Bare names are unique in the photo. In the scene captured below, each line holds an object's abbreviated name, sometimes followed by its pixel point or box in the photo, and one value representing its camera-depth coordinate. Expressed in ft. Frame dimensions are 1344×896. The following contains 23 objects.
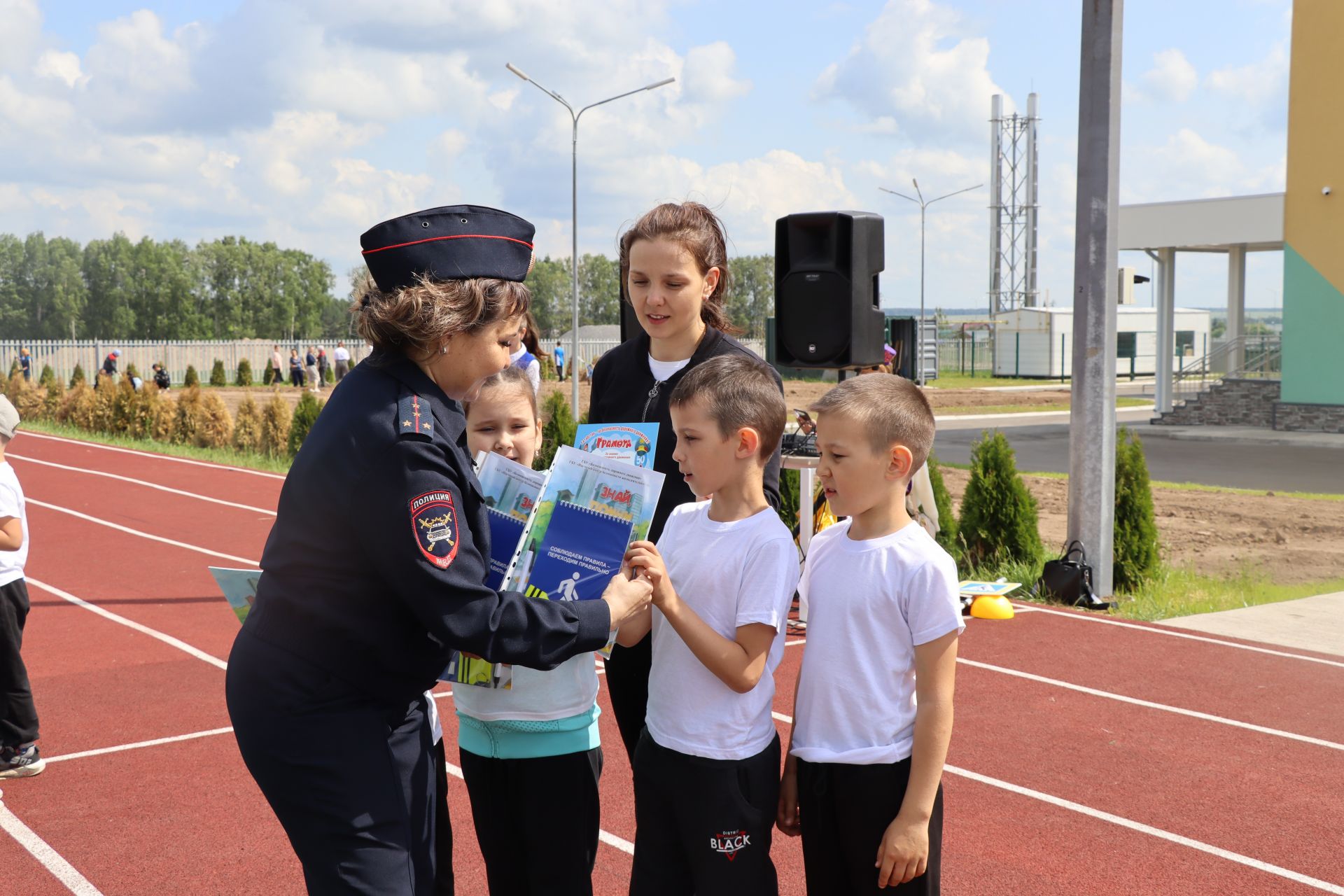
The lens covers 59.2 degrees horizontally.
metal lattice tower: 224.74
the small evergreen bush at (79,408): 86.63
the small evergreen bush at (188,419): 76.64
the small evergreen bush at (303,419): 65.26
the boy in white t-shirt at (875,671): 7.76
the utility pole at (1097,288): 28.19
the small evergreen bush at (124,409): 83.15
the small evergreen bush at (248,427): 72.28
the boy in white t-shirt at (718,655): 7.86
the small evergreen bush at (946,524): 33.58
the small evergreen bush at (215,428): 75.20
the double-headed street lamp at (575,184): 81.05
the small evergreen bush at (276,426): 70.38
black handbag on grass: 28.73
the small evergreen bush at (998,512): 32.58
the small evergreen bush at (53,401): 94.21
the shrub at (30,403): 96.37
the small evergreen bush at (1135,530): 30.45
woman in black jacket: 9.57
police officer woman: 6.45
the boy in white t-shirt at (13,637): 15.35
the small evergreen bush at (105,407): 84.69
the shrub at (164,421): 78.95
